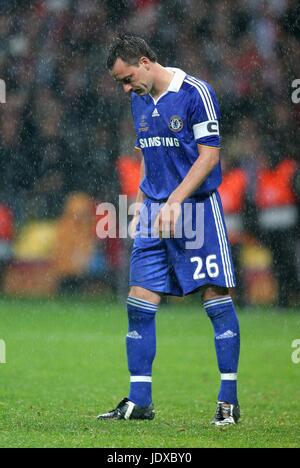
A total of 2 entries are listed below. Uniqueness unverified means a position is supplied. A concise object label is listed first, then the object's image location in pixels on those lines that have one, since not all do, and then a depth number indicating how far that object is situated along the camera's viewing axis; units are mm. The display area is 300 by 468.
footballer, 12023
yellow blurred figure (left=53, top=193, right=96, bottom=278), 26734
